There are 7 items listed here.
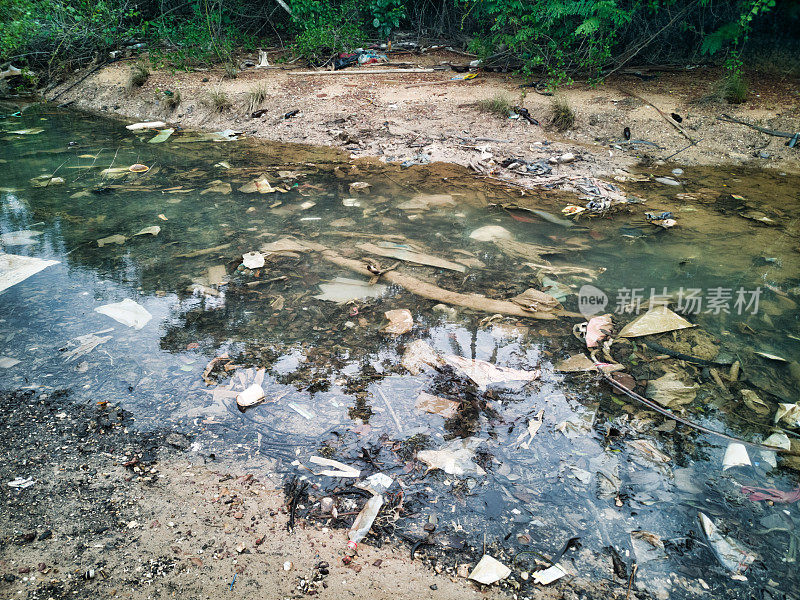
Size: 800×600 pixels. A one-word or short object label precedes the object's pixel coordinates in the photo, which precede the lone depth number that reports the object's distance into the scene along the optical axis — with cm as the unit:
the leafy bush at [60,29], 891
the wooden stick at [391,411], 252
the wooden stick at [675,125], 620
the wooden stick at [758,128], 589
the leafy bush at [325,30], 897
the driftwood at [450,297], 346
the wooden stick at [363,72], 862
